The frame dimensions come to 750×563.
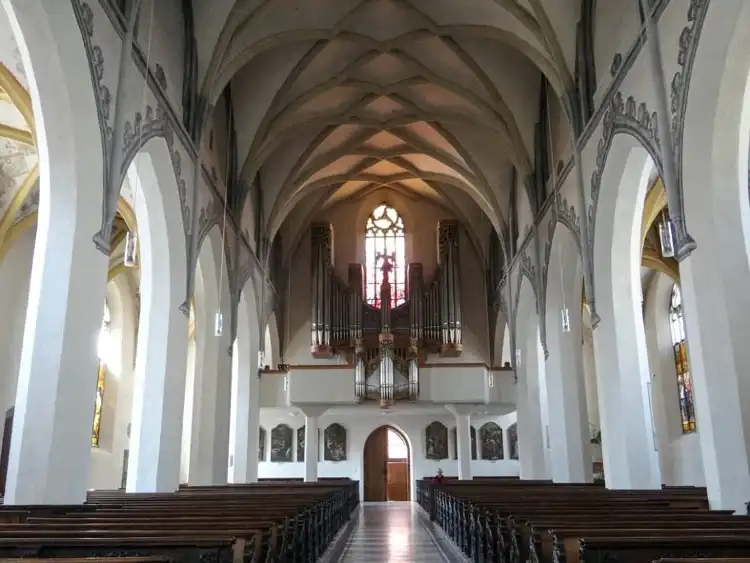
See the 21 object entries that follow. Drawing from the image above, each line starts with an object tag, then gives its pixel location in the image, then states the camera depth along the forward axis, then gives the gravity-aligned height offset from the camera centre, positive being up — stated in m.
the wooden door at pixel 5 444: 15.86 +0.62
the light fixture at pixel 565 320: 11.87 +2.53
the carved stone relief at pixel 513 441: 24.66 +0.98
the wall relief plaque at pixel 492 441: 24.70 +0.98
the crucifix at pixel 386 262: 25.77 +7.64
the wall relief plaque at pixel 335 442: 25.06 +0.99
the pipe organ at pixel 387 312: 23.52 +5.37
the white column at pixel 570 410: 14.88 +1.26
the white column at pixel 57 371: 7.20 +1.07
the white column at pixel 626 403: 10.94 +1.05
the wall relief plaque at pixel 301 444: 24.89 +0.92
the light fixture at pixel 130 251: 8.30 +2.62
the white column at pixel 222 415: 15.11 +1.21
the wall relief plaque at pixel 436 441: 24.80 +0.99
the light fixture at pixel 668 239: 8.35 +2.75
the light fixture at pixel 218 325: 12.11 +2.53
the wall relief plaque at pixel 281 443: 24.94 +0.95
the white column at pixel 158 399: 11.09 +1.16
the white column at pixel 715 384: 7.52 +0.92
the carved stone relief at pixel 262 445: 24.98 +0.89
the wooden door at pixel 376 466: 25.03 +0.12
